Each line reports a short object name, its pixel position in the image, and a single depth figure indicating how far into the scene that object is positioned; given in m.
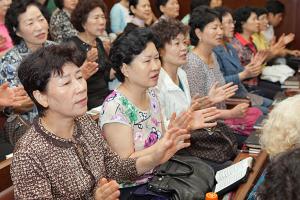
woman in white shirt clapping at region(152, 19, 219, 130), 2.58
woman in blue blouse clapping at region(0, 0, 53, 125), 2.68
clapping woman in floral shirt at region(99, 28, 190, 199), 1.96
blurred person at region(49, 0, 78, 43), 3.60
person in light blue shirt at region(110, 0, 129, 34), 4.58
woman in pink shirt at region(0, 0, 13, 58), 3.13
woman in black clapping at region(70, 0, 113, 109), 3.19
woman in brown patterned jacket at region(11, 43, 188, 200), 1.47
